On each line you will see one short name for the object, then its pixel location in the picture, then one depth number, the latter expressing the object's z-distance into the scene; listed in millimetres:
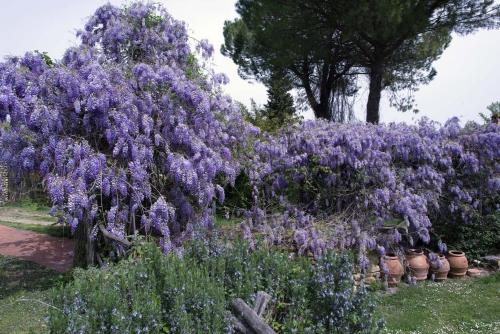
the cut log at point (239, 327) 3289
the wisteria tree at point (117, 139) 5277
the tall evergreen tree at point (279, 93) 18547
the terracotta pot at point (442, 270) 6855
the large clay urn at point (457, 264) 6992
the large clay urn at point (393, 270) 6480
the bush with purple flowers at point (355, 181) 6707
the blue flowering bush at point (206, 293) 2949
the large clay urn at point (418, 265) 6754
